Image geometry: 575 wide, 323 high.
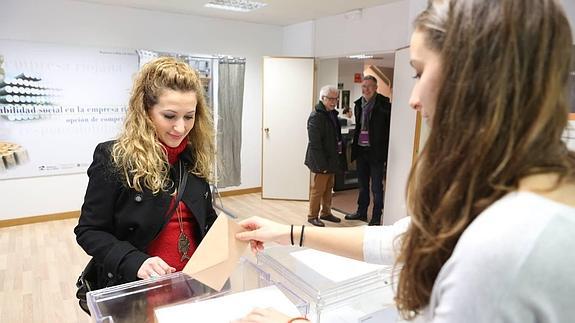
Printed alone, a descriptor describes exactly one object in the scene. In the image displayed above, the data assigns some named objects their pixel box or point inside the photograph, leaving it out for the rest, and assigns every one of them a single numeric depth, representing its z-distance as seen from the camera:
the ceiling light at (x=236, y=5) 4.06
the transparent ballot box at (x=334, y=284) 1.03
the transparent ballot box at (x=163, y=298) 0.96
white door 4.85
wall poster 3.74
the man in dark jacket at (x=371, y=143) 4.12
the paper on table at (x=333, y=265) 1.23
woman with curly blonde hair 1.24
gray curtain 4.59
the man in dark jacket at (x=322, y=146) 4.13
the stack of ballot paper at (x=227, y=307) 0.93
